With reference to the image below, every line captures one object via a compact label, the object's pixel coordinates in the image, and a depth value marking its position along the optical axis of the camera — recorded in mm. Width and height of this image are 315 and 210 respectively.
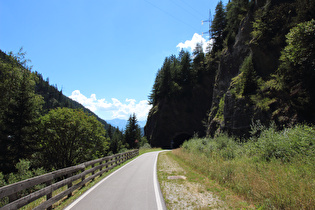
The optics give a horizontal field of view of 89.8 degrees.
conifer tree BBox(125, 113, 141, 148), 48969
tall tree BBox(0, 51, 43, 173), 16672
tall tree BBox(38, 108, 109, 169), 21312
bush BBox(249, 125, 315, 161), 6230
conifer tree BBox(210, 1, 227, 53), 44906
